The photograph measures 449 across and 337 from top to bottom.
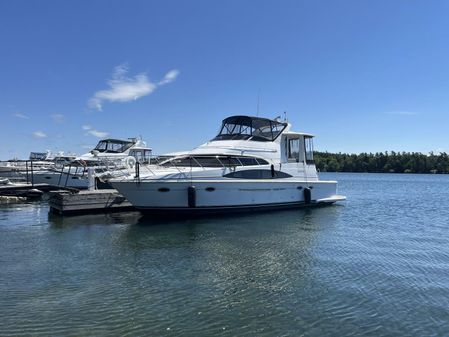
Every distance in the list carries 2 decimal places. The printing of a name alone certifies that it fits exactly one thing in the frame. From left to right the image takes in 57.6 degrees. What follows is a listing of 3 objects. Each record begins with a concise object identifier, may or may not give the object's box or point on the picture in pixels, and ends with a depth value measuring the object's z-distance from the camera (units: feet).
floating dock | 65.87
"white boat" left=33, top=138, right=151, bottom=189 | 107.34
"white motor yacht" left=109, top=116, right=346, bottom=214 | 61.11
